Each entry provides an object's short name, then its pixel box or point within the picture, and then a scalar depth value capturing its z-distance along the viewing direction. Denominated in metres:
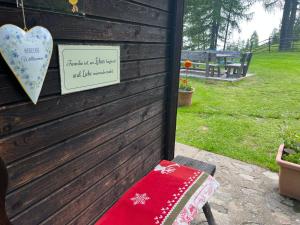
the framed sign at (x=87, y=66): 1.20
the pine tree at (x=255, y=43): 23.06
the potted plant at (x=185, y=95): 5.73
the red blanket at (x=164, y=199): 1.50
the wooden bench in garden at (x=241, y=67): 9.07
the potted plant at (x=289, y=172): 2.53
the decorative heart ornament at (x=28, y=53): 0.89
